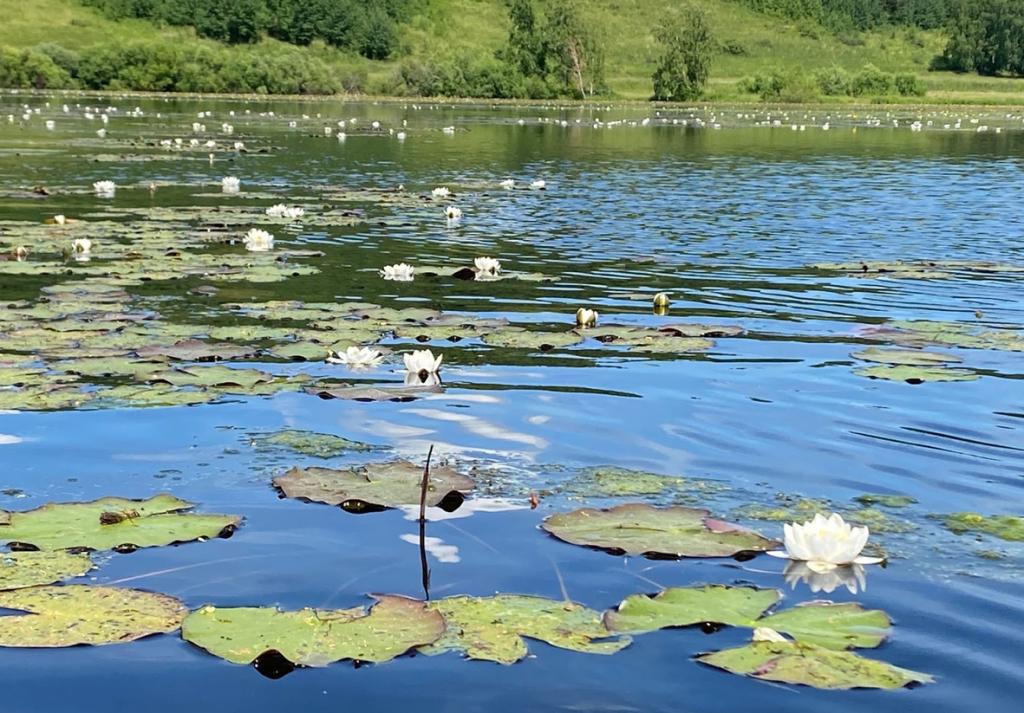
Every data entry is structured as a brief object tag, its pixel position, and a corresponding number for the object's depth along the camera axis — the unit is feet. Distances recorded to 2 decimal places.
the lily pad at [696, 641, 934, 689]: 11.07
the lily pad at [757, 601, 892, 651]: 11.85
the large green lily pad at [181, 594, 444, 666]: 11.47
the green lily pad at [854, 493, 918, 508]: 16.72
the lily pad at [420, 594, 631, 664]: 11.76
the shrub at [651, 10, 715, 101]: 276.00
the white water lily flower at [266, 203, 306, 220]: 49.32
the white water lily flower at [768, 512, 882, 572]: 13.61
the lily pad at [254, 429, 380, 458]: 18.76
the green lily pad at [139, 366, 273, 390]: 22.57
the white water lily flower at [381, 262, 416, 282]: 34.58
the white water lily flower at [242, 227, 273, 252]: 39.81
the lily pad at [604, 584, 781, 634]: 12.32
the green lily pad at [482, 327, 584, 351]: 27.04
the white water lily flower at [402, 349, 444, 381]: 22.94
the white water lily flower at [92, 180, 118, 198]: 57.52
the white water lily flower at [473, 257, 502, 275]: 35.96
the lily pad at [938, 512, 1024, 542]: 15.53
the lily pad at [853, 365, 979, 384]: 23.82
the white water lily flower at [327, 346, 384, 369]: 23.30
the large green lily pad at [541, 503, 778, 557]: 14.48
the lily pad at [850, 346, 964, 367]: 25.35
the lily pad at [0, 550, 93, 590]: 12.95
